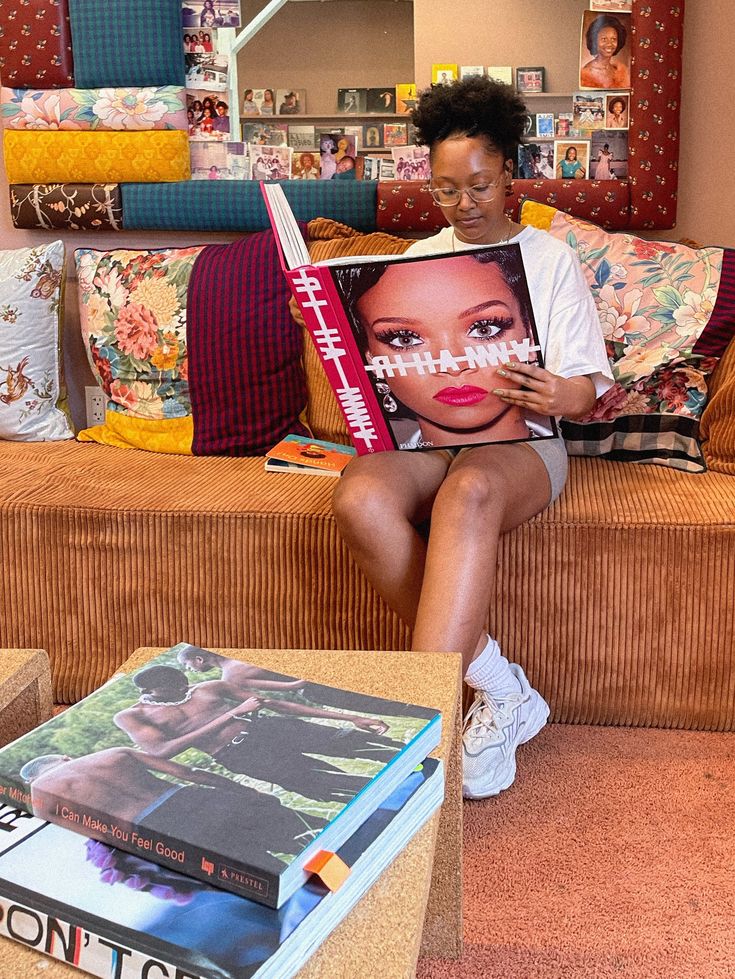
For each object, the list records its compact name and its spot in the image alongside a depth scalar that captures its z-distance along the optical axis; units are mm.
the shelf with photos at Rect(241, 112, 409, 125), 2445
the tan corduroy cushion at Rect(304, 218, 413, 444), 2254
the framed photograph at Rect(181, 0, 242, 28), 2475
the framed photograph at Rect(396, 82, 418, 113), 2406
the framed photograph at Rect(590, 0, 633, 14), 2336
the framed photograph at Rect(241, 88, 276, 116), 2477
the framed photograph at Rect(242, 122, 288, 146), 2490
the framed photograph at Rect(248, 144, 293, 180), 2504
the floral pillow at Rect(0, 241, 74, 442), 2385
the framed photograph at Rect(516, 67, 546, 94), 2367
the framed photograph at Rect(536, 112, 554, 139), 2379
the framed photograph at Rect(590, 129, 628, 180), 2389
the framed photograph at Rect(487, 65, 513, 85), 2363
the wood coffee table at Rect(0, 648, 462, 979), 729
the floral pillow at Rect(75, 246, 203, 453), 2305
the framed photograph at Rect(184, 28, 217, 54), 2496
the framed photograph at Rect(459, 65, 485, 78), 2370
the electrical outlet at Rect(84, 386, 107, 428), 2645
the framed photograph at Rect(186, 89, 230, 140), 2514
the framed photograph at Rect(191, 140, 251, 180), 2523
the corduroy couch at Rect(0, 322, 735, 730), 1776
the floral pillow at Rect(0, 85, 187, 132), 2500
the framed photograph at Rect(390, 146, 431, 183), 2455
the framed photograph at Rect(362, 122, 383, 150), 2455
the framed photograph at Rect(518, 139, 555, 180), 2396
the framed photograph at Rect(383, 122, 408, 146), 2453
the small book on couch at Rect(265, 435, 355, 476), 2104
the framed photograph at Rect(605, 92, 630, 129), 2377
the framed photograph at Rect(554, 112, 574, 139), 2385
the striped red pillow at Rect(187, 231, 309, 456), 2254
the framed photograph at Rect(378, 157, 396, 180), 2471
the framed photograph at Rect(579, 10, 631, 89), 2350
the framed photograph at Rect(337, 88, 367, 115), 2426
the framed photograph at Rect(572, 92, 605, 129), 2377
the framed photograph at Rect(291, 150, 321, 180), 2496
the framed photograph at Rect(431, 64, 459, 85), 2385
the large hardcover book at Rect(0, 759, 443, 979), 689
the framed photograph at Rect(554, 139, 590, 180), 2393
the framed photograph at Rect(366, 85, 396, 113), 2420
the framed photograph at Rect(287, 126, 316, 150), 2475
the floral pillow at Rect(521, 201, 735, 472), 2027
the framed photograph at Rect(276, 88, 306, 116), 2455
